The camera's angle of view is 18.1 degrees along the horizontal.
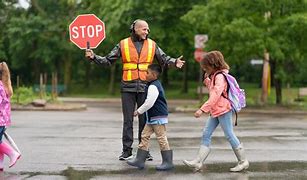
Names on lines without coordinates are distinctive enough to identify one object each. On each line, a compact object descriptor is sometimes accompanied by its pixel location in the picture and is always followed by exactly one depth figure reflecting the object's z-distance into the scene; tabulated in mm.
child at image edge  13396
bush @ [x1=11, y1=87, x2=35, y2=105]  38820
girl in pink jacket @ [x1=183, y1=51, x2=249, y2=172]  13358
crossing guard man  14510
